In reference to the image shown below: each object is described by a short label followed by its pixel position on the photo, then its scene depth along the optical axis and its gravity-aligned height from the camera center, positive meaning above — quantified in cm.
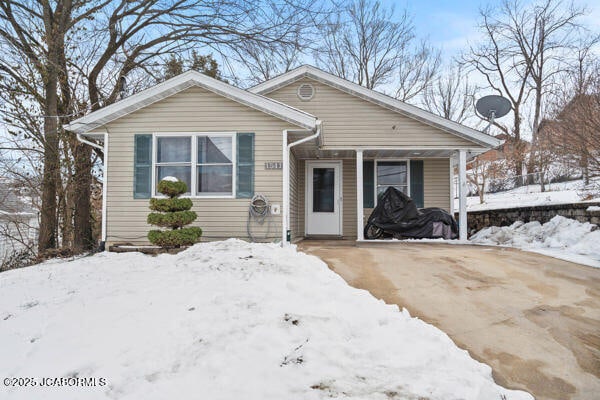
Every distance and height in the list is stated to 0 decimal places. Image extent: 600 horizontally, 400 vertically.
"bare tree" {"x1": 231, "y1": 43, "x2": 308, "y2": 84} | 1040 +464
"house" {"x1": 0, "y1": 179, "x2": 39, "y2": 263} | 785 -33
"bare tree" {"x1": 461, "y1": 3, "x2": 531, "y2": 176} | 2082 +892
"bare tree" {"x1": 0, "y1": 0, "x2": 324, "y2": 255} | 780 +418
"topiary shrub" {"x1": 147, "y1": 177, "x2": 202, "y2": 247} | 573 -18
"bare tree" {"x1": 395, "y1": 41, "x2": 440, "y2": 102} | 1938 +765
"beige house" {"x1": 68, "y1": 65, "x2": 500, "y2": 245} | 648 +106
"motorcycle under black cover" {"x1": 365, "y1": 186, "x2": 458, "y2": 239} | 815 -31
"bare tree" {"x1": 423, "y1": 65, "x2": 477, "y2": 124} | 2119 +647
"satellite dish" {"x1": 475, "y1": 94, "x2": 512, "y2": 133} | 939 +271
